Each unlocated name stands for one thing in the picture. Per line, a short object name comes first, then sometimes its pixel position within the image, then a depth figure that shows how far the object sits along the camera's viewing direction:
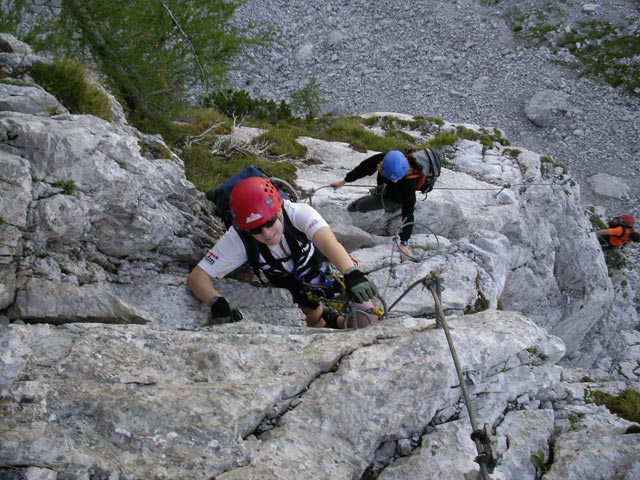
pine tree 8.65
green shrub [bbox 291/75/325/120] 21.77
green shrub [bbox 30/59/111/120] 6.81
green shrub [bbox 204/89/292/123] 18.00
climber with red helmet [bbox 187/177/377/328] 4.75
